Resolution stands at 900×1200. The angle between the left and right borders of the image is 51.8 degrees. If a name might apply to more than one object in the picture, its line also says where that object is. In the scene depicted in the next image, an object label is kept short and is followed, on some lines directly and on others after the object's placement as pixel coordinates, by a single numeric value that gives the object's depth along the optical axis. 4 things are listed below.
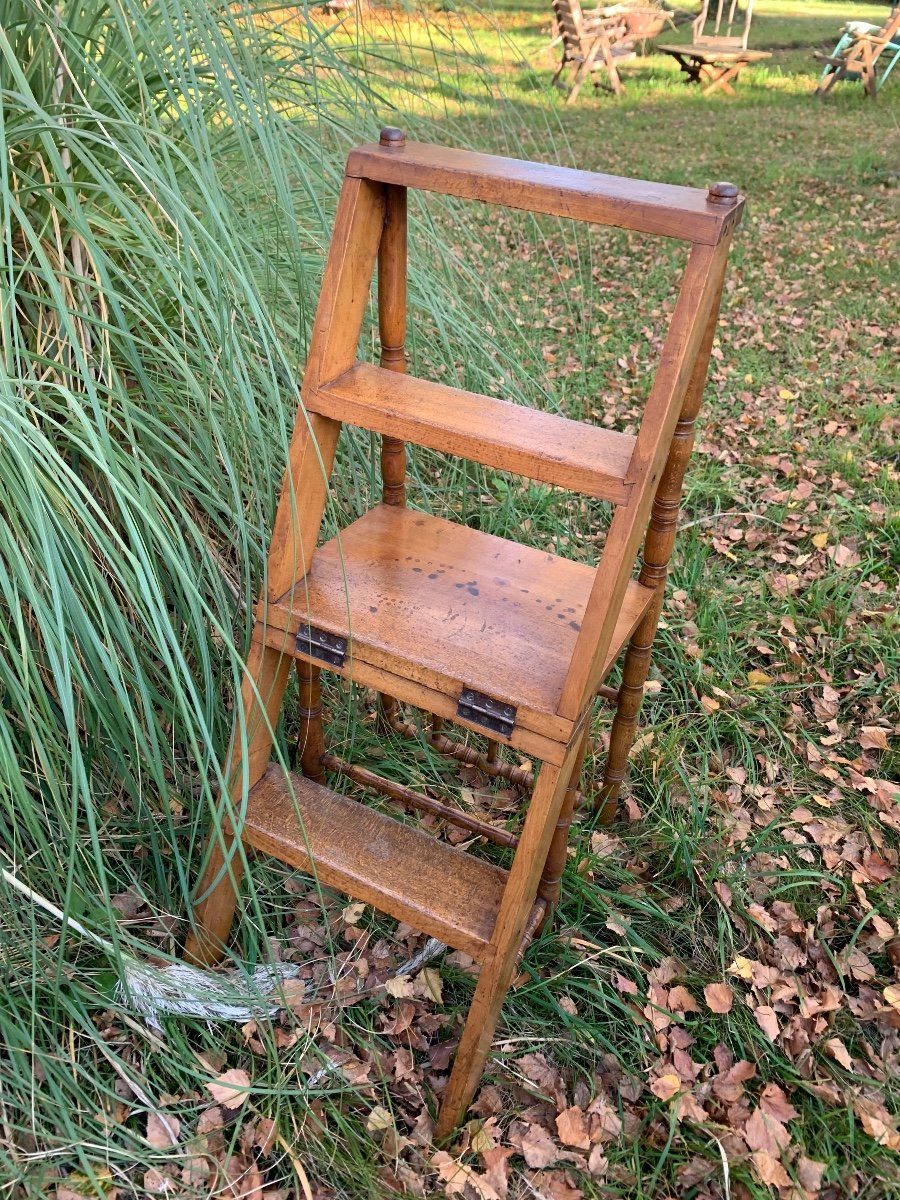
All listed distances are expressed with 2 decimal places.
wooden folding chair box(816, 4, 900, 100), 8.66
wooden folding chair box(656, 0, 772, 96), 9.59
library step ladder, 1.18
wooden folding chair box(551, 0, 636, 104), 9.40
